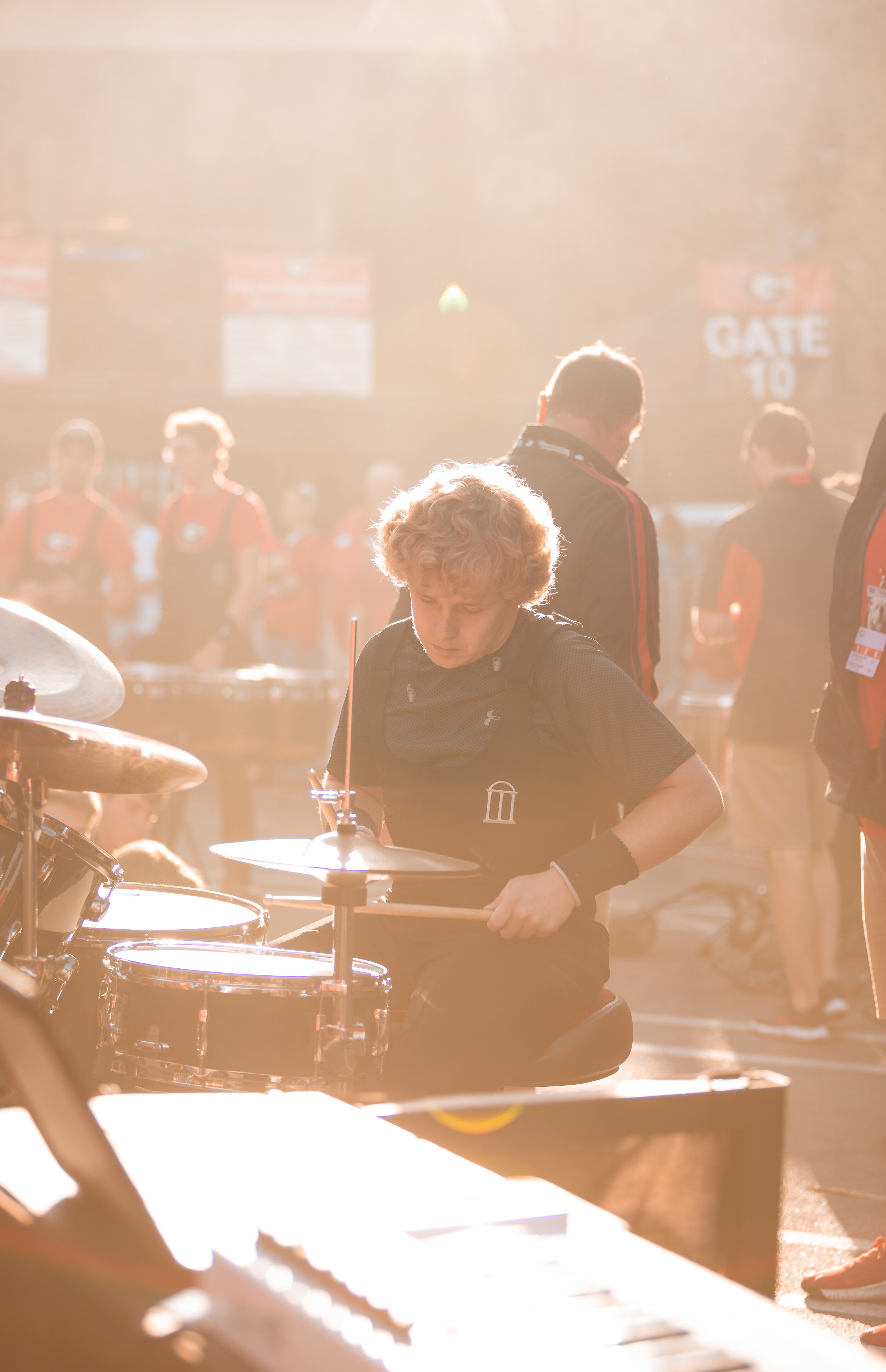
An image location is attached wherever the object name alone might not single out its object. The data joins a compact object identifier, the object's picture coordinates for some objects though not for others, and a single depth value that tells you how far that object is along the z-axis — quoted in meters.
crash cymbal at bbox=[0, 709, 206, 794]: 4.10
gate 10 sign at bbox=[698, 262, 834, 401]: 21.70
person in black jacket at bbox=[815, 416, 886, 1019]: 5.41
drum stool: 4.60
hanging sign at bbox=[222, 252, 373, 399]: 22.91
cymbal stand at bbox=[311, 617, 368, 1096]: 4.27
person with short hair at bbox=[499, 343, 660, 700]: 6.61
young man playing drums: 4.65
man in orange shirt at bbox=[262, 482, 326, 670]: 17.77
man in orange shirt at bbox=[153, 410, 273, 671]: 12.91
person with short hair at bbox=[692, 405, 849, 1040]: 9.12
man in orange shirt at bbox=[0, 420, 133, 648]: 13.52
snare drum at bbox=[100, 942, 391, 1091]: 4.38
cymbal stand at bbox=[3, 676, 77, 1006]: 4.54
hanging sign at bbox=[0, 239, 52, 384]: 23.28
